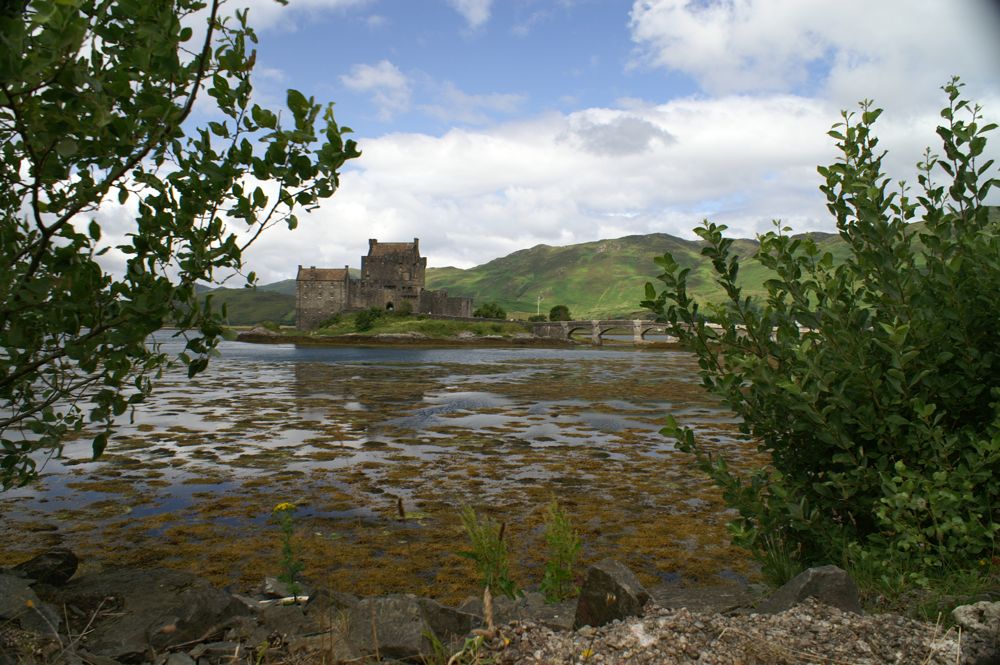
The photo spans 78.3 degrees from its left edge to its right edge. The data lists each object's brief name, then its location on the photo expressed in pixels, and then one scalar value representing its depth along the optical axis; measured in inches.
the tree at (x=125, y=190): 146.1
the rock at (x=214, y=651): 197.5
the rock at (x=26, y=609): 203.2
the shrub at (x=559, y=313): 5856.3
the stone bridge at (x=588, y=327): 5147.6
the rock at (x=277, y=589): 280.9
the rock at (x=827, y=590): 184.4
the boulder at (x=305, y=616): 220.4
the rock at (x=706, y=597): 246.8
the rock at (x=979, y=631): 148.2
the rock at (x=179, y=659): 190.4
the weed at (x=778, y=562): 236.4
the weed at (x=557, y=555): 260.6
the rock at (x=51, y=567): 271.6
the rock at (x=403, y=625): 183.9
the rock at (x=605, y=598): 196.2
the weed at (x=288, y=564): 272.7
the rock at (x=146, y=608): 208.2
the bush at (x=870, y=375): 204.2
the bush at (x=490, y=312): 5516.7
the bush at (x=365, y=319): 4547.2
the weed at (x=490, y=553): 229.8
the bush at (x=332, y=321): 4867.4
